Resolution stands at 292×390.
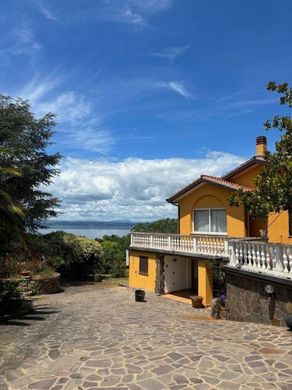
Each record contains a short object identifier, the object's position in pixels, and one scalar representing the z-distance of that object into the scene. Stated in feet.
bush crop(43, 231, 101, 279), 104.42
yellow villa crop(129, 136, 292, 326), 65.98
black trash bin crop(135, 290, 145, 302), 72.79
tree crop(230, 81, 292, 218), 35.47
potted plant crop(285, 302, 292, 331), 36.04
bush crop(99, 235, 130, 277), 122.21
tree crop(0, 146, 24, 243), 47.39
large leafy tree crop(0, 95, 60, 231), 96.32
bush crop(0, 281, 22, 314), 52.60
